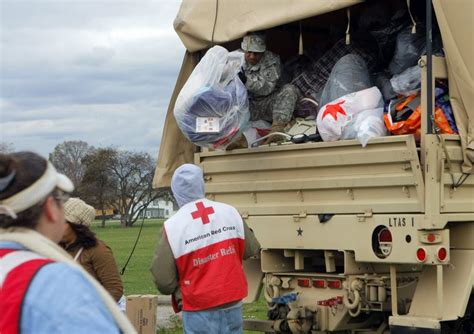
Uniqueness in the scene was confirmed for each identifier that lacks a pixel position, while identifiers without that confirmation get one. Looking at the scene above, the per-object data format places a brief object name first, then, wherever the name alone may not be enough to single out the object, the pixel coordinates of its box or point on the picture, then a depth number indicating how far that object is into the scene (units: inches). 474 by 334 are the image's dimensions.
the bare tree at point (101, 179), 1910.4
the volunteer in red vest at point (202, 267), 226.7
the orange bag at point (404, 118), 254.4
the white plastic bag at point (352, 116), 263.7
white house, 2920.0
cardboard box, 275.3
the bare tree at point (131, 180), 2025.1
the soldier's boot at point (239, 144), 296.7
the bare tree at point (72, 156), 1778.7
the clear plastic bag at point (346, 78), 286.7
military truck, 245.6
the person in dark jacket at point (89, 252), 230.2
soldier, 297.0
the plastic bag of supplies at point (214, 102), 280.1
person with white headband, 92.4
